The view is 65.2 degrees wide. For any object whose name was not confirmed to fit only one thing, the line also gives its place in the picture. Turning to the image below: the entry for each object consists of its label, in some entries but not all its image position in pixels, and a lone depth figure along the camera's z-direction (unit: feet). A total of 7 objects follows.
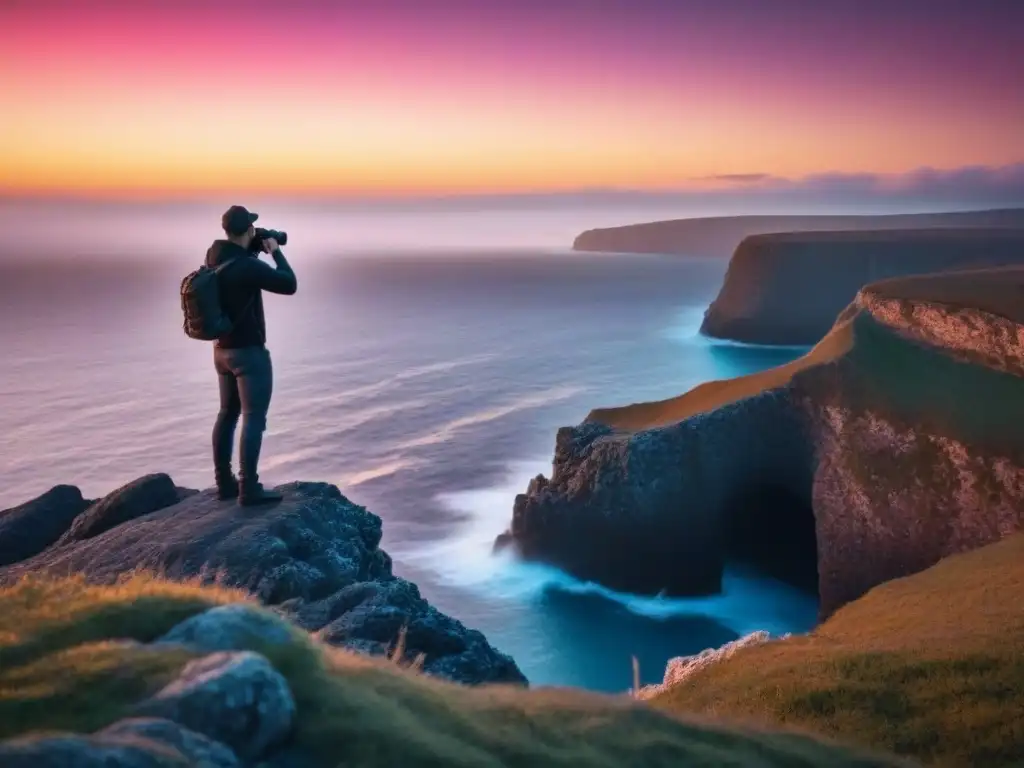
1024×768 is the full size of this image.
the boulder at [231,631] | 22.67
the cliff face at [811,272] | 374.43
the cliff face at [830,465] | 104.63
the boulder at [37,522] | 59.88
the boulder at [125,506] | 54.39
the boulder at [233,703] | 18.85
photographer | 40.19
